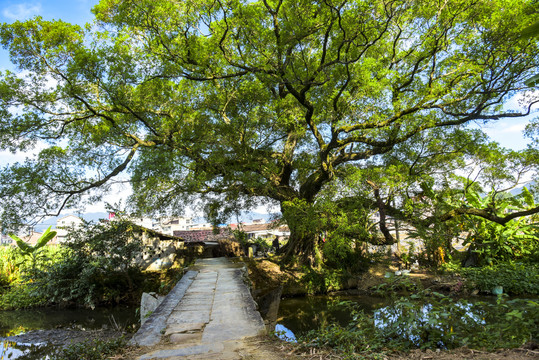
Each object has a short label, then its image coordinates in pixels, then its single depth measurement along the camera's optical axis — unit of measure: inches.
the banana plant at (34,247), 475.6
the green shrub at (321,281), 474.6
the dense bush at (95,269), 441.3
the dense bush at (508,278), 377.1
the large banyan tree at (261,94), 318.0
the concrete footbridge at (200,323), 111.7
